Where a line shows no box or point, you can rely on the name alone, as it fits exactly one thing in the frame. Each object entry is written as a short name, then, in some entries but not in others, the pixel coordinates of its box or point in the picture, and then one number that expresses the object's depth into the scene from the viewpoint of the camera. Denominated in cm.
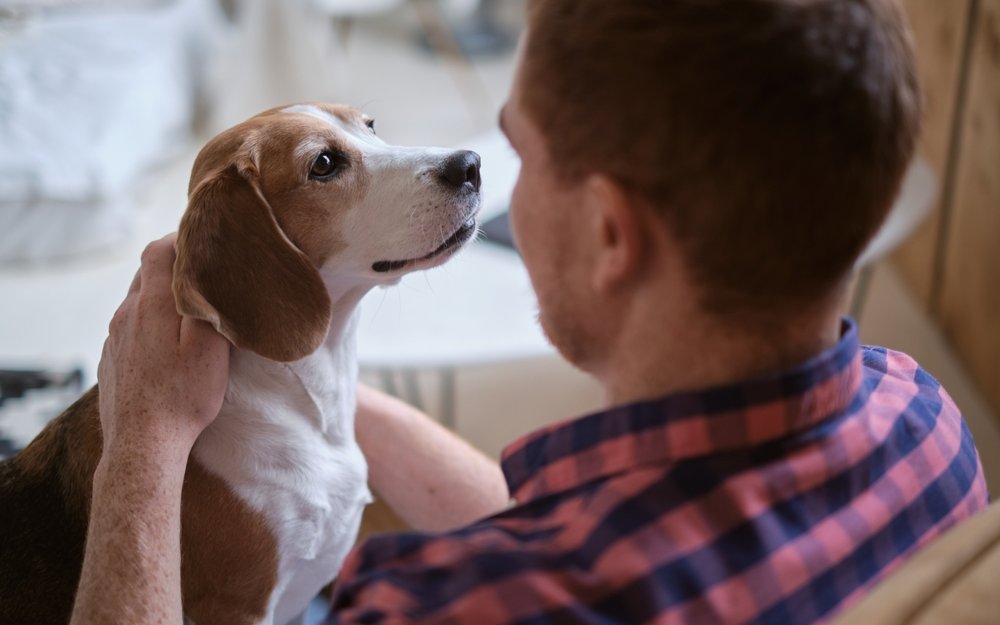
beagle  113
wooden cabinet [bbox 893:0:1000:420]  271
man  69
